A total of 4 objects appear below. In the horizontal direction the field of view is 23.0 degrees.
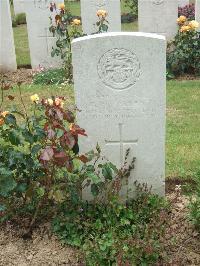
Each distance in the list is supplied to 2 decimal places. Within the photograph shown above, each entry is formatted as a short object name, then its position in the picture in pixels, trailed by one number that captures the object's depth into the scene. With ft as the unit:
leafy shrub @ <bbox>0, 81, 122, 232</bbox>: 10.80
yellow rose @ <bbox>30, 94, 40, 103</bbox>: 11.34
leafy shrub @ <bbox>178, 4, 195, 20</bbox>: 38.26
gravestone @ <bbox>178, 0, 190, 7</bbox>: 46.95
